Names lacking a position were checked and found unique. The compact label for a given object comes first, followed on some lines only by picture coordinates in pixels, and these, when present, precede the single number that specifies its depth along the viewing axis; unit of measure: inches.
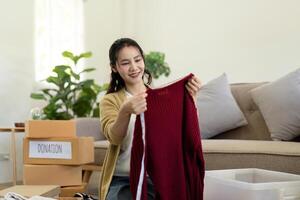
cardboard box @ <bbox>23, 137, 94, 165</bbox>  82.8
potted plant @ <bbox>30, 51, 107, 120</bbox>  130.0
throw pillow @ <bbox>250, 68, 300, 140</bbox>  87.0
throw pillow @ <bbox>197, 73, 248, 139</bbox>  96.0
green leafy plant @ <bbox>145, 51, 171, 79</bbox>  145.1
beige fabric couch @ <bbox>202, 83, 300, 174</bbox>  69.6
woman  56.1
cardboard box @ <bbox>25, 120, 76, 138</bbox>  83.8
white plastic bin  50.4
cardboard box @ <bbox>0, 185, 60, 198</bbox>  60.6
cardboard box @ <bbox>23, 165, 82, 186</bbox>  82.0
